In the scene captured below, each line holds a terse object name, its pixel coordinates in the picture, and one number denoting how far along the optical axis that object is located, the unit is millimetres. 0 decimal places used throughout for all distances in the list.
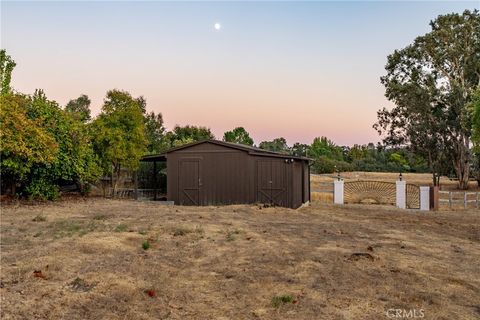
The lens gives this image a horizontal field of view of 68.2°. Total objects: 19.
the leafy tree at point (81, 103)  51569
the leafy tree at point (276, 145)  71975
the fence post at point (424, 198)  19844
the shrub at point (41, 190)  17250
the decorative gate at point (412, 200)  21803
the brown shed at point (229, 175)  18719
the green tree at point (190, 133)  54062
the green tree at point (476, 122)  20203
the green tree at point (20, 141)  14836
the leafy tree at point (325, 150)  72562
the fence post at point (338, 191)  23531
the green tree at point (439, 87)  34969
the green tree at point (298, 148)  65625
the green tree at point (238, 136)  74781
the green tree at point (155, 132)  38034
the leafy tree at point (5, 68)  32062
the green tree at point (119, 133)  20828
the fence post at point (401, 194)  21234
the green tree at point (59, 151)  17266
